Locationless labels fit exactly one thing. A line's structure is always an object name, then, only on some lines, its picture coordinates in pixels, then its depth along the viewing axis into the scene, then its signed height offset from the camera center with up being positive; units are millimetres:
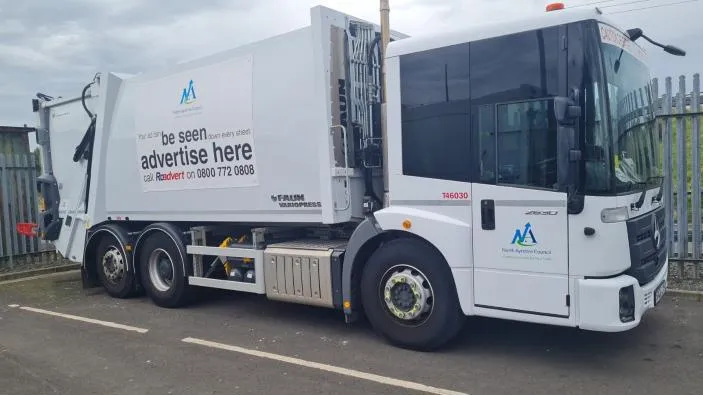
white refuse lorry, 4574 -75
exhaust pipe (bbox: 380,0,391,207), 5883 +686
